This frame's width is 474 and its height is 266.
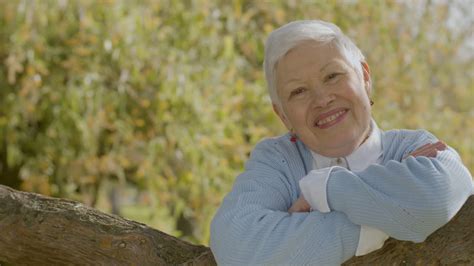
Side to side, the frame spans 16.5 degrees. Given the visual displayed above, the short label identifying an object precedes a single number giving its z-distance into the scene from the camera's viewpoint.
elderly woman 2.47
